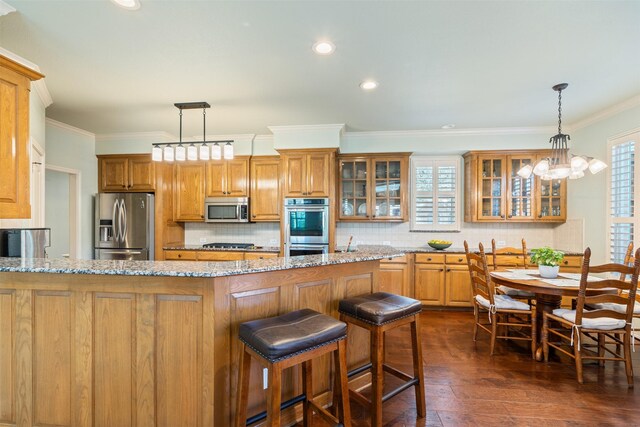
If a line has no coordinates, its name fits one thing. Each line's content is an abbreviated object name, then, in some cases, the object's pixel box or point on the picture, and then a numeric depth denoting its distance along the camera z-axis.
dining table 2.61
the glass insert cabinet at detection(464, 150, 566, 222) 4.33
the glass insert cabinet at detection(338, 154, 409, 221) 4.57
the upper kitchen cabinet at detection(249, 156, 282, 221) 4.66
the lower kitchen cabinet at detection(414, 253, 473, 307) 4.20
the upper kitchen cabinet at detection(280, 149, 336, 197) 4.24
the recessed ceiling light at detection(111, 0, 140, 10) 1.81
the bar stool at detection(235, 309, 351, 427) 1.35
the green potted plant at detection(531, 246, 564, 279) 2.96
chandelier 2.75
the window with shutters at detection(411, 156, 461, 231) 4.77
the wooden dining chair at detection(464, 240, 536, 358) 2.91
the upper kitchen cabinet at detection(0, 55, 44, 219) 1.84
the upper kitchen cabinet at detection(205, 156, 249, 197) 4.74
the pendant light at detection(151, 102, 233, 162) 3.16
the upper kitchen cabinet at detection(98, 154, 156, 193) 4.66
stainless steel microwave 4.65
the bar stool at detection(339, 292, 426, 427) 1.75
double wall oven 4.20
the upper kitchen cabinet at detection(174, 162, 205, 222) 4.82
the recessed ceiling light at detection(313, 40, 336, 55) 2.24
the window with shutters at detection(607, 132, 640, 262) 3.32
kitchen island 1.60
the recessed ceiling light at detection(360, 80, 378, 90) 2.88
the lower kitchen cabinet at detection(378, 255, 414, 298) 4.27
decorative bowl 4.42
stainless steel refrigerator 4.46
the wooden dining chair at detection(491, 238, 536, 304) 3.44
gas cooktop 4.55
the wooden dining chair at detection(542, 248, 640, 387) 2.35
